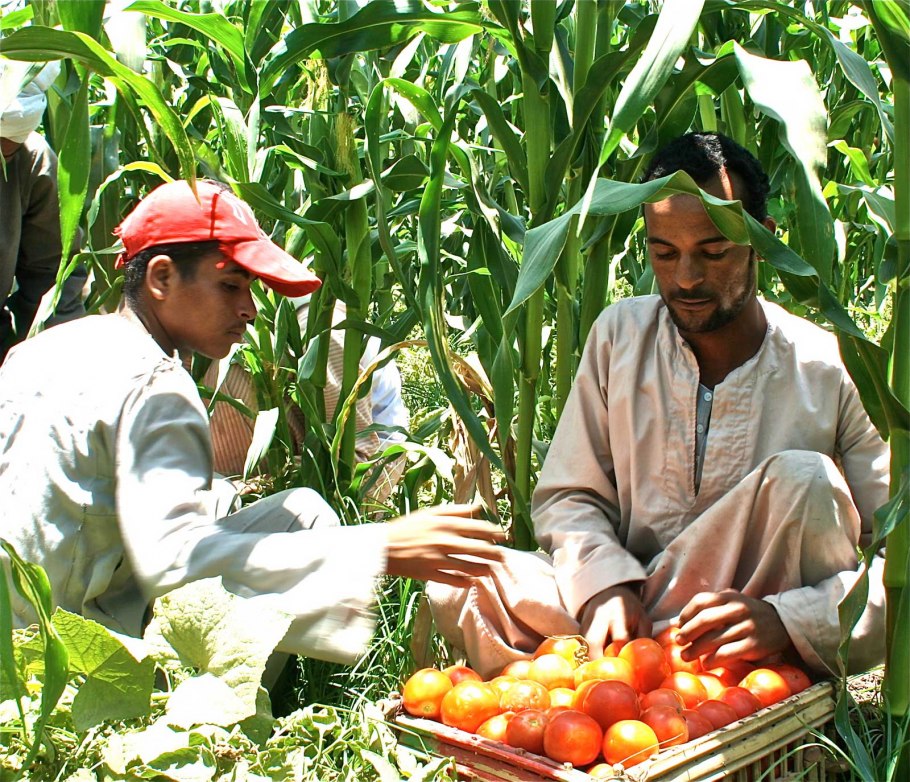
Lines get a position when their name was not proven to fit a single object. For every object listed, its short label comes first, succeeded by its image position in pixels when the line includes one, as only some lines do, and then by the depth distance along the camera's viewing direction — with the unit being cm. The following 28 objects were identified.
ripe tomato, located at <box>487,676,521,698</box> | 194
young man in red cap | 179
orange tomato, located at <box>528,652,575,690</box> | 198
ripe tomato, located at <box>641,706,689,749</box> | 170
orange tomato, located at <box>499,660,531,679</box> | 205
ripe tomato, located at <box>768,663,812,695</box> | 194
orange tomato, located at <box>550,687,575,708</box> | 188
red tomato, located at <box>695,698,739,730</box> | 176
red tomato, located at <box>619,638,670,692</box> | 193
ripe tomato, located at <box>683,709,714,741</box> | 173
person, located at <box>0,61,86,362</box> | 314
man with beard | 205
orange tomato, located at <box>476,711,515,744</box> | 180
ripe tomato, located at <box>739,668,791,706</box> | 188
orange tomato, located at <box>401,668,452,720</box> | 190
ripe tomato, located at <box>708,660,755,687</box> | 201
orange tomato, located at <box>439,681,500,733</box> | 186
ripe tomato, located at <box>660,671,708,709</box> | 188
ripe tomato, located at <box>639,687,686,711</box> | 179
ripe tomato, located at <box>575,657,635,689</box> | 190
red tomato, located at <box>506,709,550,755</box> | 174
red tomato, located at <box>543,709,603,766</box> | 170
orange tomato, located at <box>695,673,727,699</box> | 192
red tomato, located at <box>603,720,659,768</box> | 167
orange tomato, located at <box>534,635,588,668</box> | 206
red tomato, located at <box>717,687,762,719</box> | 181
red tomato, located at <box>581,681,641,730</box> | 175
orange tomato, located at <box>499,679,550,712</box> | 185
